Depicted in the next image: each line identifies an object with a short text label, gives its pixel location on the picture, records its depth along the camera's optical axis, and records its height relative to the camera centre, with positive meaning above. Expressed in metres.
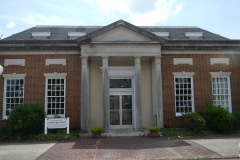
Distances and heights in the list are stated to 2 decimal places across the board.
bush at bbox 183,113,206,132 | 10.88 -1.55
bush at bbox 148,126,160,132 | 10.63 -1.88
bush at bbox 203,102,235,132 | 11.05 -1.40
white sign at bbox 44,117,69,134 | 10.76 -1.53
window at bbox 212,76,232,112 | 12.35 +0.24
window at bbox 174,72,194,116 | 12.16 +0.13
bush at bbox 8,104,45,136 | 10.41 -1.32
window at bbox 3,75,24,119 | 11.83 +0.20
